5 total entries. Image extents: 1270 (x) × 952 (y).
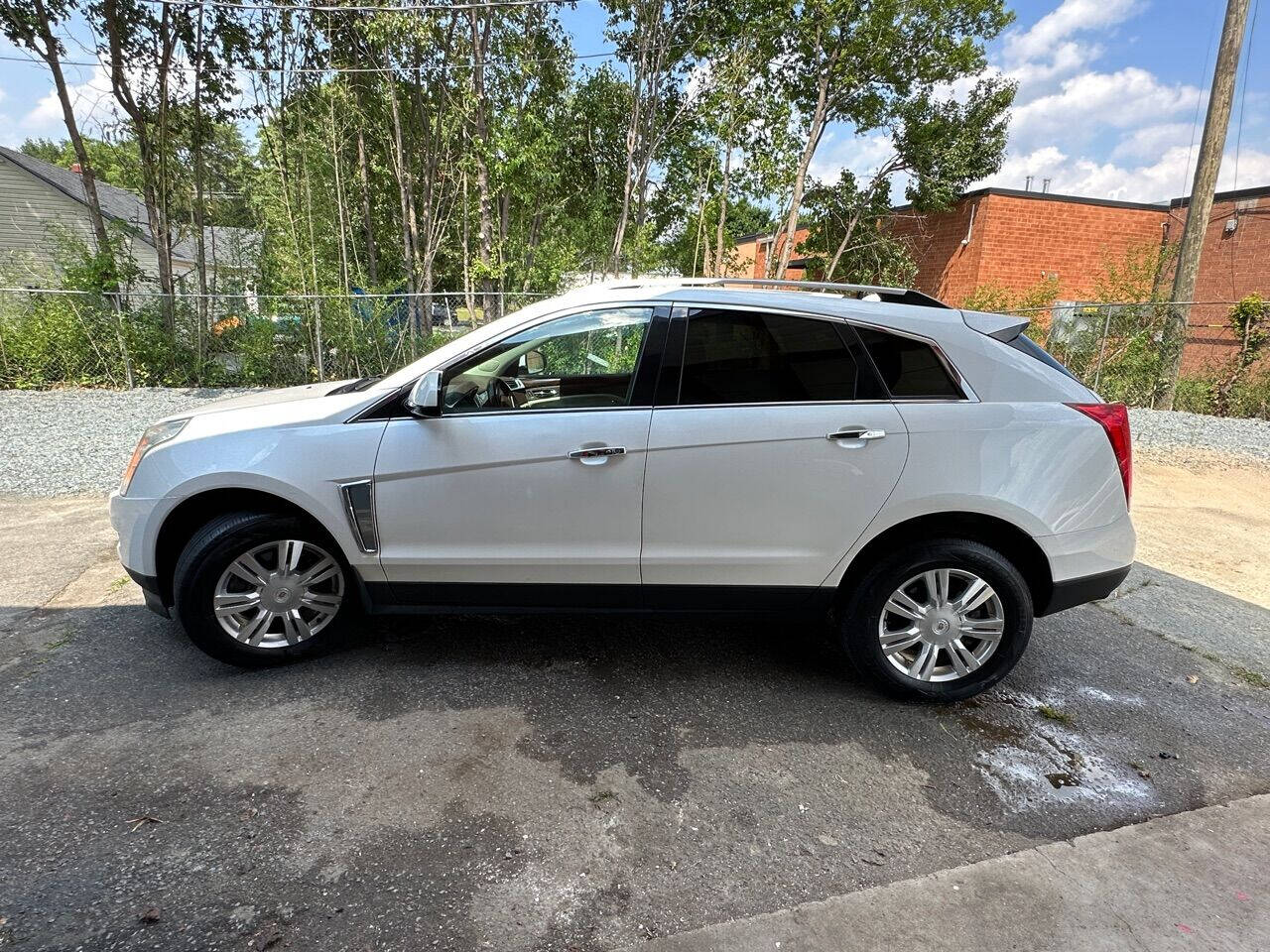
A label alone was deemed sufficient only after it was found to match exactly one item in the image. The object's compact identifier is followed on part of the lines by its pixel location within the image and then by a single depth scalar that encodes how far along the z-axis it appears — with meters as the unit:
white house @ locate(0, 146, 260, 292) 10.95
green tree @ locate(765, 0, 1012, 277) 13.25
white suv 2.78
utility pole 10.20
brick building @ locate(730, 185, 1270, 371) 15.16
